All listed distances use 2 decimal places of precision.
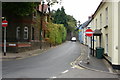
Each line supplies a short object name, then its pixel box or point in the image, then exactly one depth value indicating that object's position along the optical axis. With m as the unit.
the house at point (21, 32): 22.38
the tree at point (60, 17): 72.88
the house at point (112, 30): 12.36
